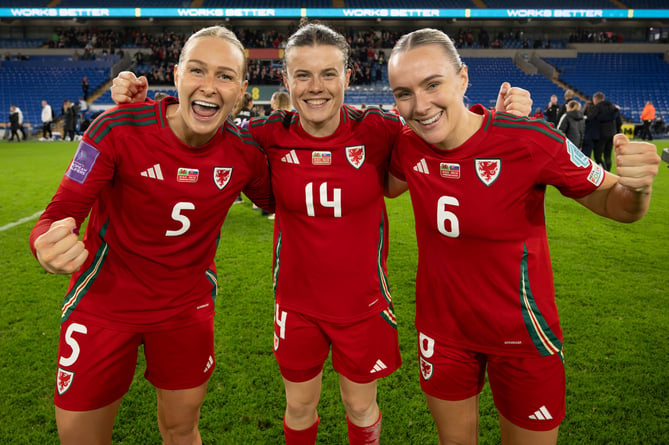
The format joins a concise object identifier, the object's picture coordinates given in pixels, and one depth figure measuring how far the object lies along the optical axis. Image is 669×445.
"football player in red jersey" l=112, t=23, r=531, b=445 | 2.12
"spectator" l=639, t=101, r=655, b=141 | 20.06
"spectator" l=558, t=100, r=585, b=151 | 9.45
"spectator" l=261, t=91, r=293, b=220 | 6.29
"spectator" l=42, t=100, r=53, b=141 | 20.50
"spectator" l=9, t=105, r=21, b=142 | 19.67
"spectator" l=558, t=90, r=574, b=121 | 10.77
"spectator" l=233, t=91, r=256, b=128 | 6.61
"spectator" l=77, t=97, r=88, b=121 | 21.67
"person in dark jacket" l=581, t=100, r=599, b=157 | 10.45
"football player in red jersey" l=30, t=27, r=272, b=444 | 1.91
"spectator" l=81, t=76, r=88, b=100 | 24.95
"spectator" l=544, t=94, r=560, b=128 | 13.28
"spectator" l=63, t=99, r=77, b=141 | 19.81
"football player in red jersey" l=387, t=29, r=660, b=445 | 1.83
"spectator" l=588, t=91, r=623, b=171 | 10.23
